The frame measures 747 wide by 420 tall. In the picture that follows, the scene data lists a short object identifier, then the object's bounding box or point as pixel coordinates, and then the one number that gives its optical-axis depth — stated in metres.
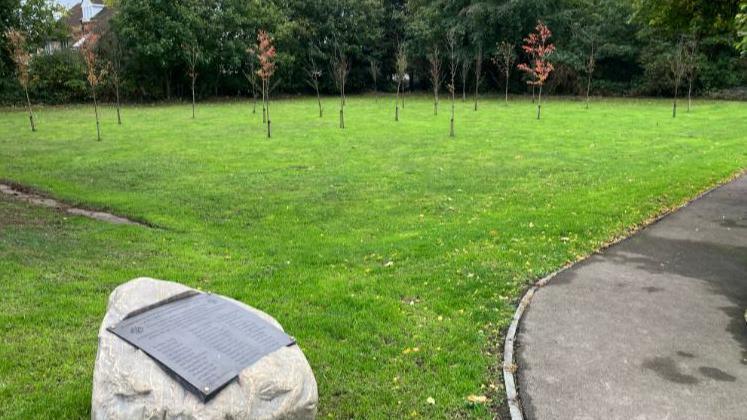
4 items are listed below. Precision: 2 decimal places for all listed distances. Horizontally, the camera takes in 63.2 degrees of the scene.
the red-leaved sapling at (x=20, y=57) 23.69
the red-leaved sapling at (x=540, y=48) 36.25
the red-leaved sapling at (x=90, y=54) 23.74
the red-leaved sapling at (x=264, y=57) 29.34
